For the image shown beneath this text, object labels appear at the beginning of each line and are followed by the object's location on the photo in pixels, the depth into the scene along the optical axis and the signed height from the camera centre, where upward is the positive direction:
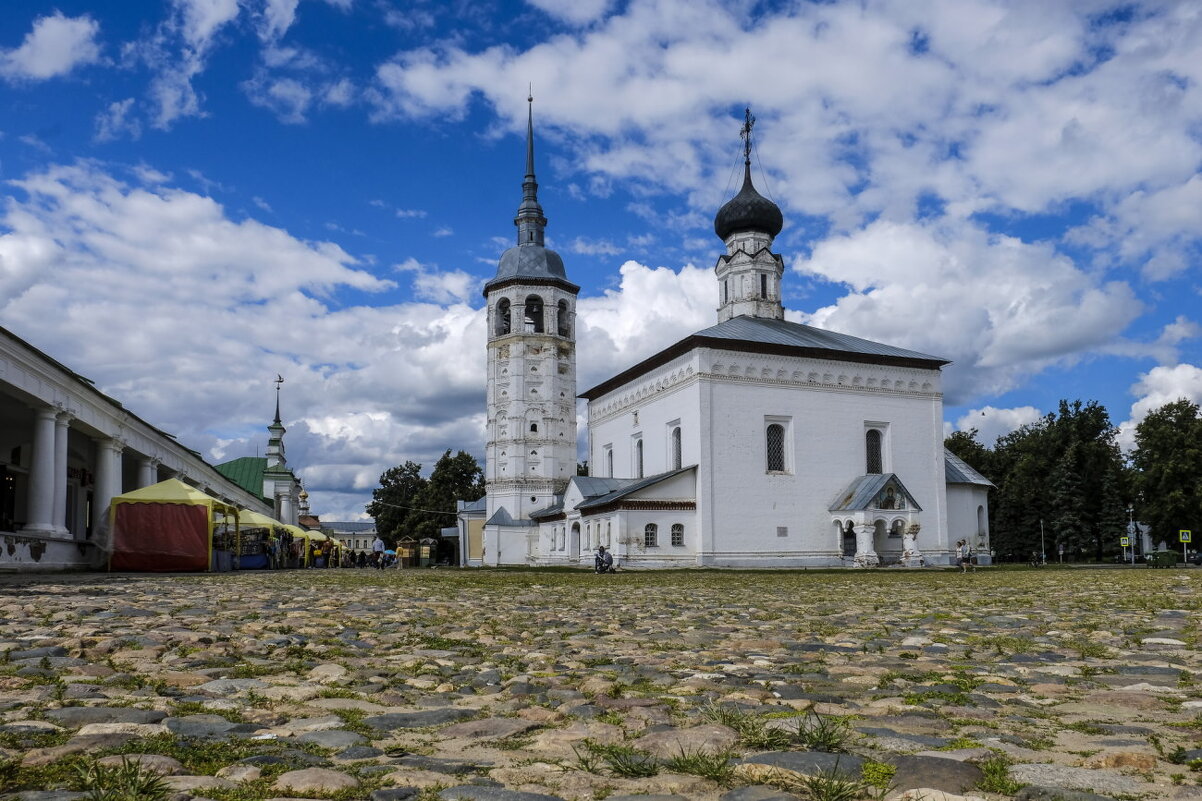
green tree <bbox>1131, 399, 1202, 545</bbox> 53.09 +1.39
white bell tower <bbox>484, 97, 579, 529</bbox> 57.47 +7.05
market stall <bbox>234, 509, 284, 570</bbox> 32.50 -1.02
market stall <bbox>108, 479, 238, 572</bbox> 25.11 -0.40
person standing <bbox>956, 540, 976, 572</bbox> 35.19 -2.01
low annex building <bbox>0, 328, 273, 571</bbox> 22.47 +1.81
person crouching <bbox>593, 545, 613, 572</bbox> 32.34 -1.81
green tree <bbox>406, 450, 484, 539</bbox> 78.44 +1.37
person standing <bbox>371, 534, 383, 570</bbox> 49.99 -2.20
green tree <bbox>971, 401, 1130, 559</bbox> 65.19 +0.93
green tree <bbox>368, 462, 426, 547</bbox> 85.19 +1.10
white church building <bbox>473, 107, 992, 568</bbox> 41.53 +2.21
